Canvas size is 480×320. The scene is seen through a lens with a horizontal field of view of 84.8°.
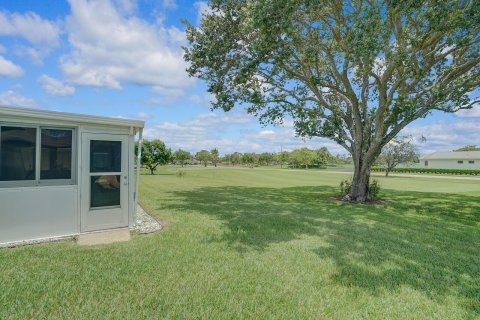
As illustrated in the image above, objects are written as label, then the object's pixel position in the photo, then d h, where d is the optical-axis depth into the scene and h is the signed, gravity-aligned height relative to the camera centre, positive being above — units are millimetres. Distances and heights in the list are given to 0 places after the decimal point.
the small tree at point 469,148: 75312 +4421
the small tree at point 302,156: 64750 +1512
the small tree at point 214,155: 81681 +2177
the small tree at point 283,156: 75950 +1763
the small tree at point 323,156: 72544 +1852
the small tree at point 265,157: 85250 +1598
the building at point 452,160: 49031 +581
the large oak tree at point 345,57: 7941 +3896
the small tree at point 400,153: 32594 +1229
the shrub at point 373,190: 11825 -1259
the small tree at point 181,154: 65344 +1776
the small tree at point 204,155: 78438 +1974
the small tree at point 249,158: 85125 +1245
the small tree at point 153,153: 29753 +931
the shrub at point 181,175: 25772 -1356
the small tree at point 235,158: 89438 +1294
